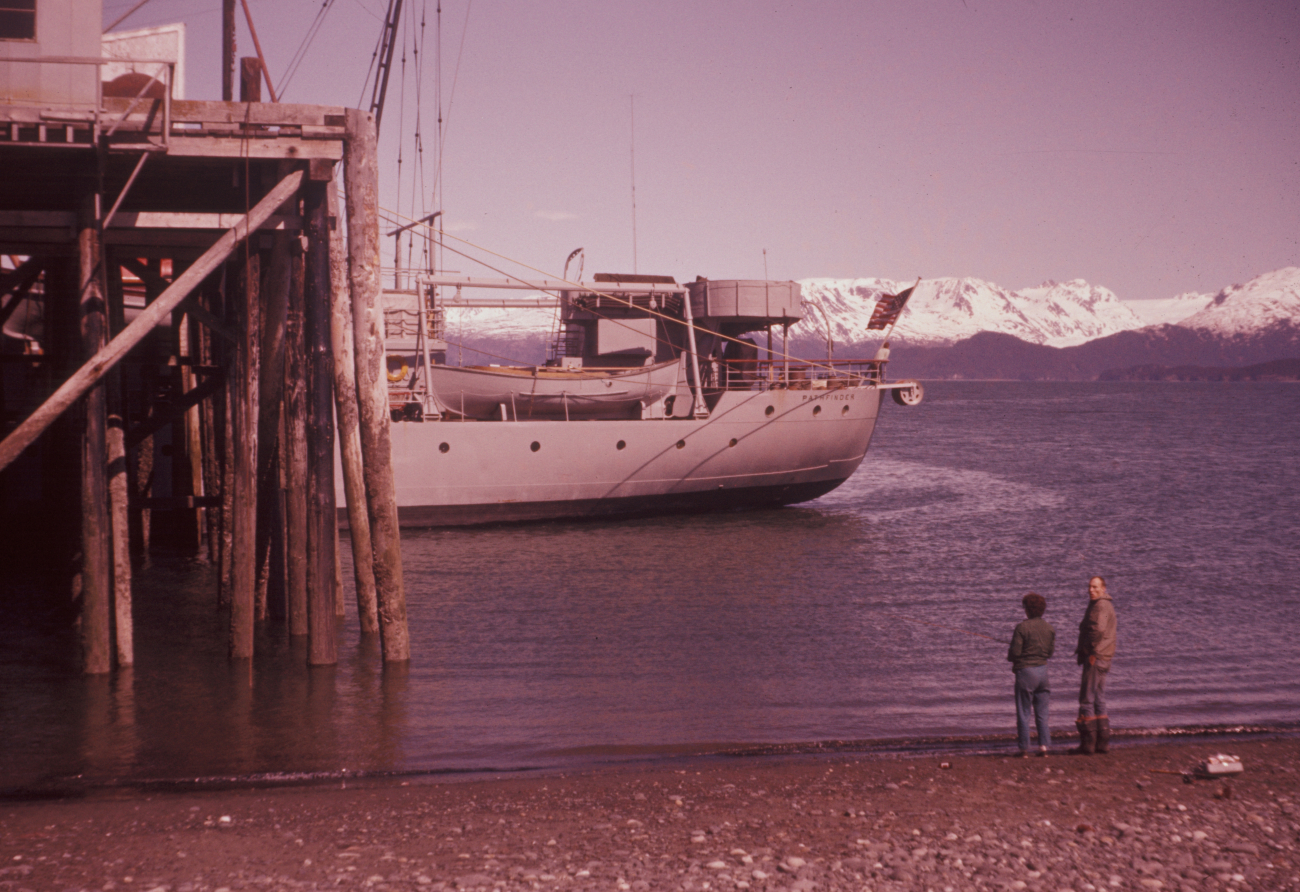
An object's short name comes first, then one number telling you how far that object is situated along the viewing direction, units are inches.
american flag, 1371.8
